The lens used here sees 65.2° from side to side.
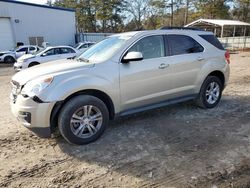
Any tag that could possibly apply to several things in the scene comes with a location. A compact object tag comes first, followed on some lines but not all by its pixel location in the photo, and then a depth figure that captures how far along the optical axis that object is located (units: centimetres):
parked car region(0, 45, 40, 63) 1587
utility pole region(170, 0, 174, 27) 3599
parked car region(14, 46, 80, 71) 1020
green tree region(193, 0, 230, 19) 3015
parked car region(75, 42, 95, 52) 1546
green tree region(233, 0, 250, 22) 3370
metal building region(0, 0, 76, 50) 1924
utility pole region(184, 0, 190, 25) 3505
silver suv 294
